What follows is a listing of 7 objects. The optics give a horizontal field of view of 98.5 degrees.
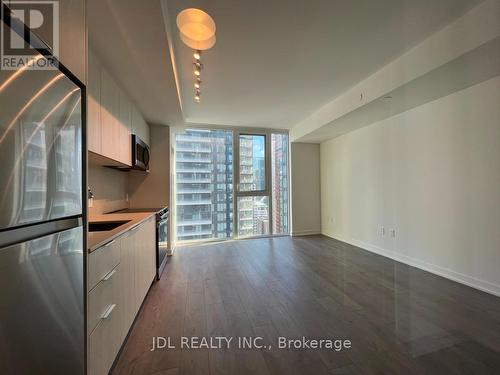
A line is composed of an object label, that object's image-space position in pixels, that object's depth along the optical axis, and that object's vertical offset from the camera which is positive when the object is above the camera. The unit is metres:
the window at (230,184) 4.80 +0.13
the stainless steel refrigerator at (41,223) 0.67 -0.12
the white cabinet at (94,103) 1.66 +0.70
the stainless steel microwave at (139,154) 2.83 +0.53
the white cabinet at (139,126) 2.98 +1.00
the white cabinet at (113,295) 1.18 -0.73
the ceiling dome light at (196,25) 1.55 +1.25
